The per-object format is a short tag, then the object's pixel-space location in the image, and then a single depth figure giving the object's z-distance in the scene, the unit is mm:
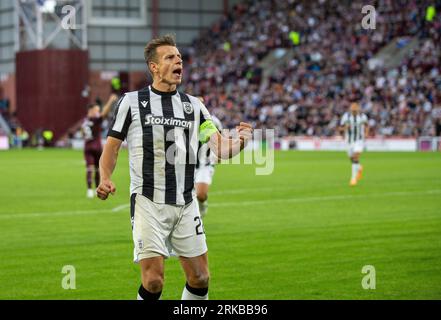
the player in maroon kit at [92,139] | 22531
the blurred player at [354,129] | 27322
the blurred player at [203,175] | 16578
